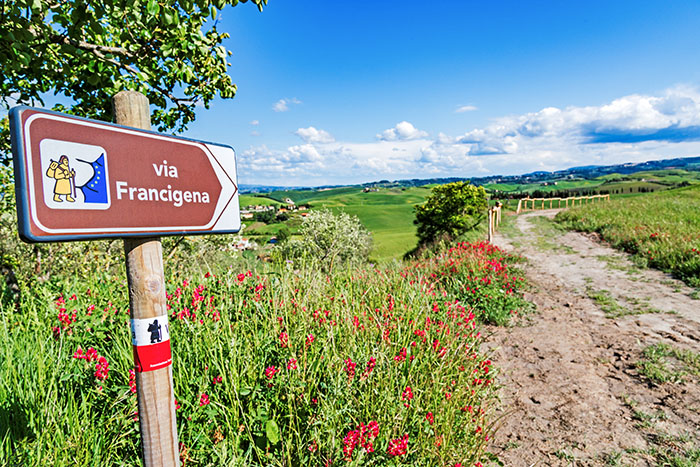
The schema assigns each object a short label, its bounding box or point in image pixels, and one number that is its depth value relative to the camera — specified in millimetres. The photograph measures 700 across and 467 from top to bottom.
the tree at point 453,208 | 21391
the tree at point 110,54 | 2941
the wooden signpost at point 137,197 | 1157
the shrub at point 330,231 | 25439
